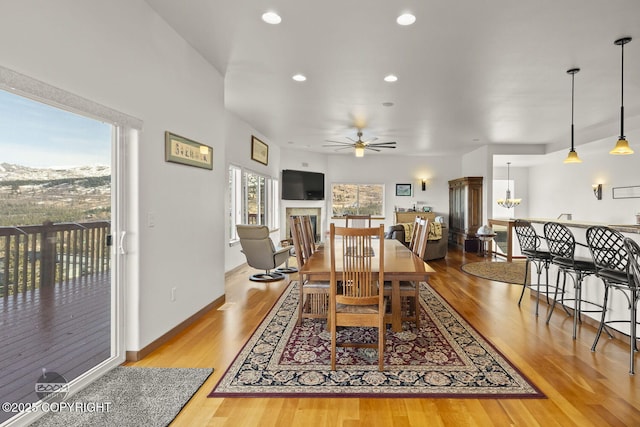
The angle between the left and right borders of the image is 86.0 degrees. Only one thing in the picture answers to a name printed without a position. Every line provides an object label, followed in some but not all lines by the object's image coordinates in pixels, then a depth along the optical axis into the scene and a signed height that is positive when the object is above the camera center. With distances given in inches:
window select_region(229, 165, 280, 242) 250.2 +12.0
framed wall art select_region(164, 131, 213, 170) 121.2 +24.3
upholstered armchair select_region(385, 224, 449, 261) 277.3 -24.8
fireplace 378.6 -2.8
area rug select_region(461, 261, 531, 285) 221.8 -41.5
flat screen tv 368.5 +31.8
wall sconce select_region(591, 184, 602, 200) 327.3 +22.2
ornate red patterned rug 88.6 -45.3
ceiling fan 274.1 +68.3
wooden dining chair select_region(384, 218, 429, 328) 125.9 -27.8
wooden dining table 104.7 -17.3
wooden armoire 340.2 +4.4
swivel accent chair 197.8 -21.0
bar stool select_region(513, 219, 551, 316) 148.3 -14.4
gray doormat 75.4 -45.2
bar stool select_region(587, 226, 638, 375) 98.9 -16.1
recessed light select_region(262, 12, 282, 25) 109.1 +63.6
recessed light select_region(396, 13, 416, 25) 109.0 +63.1
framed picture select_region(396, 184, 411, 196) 419.5 +28.7
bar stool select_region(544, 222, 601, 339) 124.7 -17.3
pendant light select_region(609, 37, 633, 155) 148.6 +28.7
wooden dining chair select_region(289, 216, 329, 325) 125.9 -29.1
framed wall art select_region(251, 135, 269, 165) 277.6 +54.0
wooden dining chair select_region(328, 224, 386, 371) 97.1 -21.9
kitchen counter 111.1 -4.7
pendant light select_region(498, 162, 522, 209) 404.2 +14.0
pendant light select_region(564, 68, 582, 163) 181.8 +29.9
